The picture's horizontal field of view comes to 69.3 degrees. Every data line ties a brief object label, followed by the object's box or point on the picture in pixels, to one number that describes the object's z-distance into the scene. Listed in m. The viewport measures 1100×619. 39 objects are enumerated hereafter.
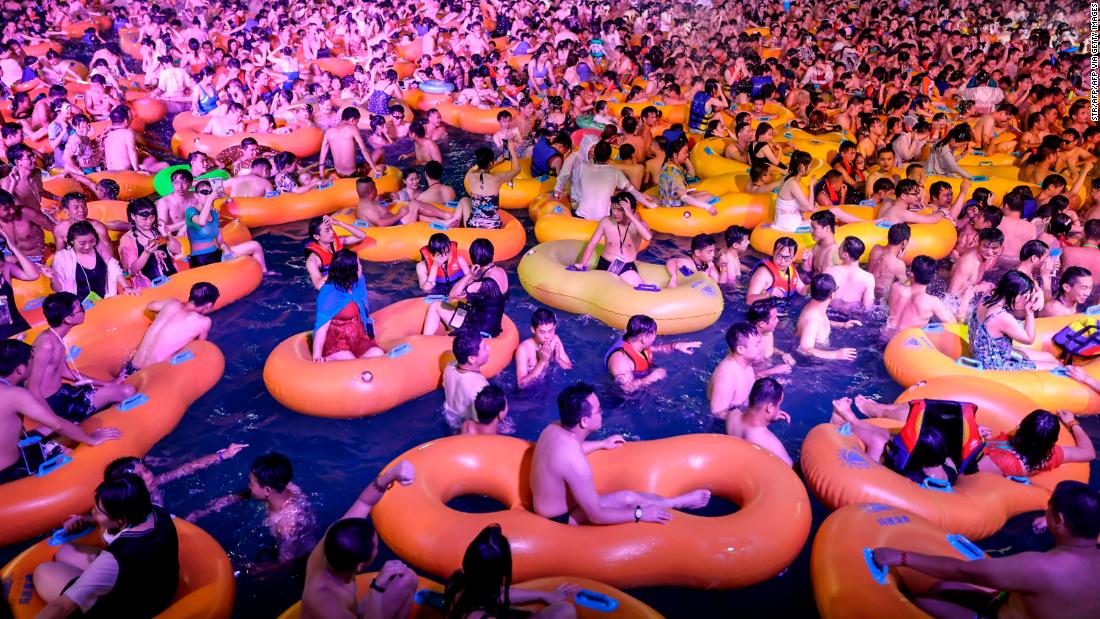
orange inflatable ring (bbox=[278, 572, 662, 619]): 3.59
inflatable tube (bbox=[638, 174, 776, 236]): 9.12
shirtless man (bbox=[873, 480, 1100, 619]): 3.22
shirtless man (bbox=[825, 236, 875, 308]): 6.92
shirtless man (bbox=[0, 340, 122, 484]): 4.66
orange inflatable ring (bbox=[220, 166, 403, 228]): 9.30
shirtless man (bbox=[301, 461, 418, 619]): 3.36
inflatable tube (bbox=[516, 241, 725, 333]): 6.81
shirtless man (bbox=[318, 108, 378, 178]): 10.02
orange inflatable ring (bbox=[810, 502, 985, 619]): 3.75
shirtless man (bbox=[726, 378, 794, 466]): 4.93
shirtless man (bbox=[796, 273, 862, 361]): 6.14
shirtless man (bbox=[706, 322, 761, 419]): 5.26
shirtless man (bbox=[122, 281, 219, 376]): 6.15
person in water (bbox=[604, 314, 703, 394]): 5.78
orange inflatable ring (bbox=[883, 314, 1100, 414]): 5.67
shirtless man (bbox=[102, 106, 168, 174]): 10.11
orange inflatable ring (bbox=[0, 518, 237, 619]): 3.76
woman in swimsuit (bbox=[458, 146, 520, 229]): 8.53
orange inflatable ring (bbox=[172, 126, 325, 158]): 11.63
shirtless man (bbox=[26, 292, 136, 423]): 5.18
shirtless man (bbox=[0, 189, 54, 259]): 7.04
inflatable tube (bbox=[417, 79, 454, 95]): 15.20
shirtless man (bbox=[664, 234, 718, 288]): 7.17
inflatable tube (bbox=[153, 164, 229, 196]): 9.19
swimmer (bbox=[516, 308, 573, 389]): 6.04
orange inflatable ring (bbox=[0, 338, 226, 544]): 4.62
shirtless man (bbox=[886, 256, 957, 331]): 6.42
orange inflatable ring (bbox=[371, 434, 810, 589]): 4.14
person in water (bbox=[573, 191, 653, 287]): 7.21
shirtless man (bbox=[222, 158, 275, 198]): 9.45
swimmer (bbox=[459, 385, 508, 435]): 4.99
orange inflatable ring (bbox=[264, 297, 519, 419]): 5.73
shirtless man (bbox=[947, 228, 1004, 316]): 6.69
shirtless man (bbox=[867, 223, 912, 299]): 7.10
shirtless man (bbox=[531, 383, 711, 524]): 4.18
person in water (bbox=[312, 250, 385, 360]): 5.89
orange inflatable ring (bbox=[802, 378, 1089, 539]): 4.44
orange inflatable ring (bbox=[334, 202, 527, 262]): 8.34
